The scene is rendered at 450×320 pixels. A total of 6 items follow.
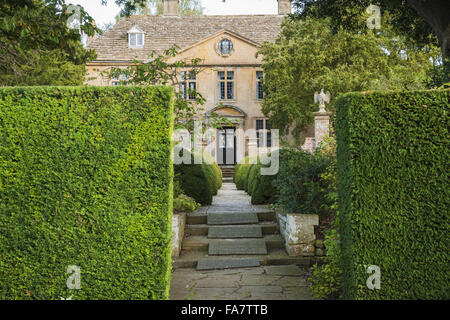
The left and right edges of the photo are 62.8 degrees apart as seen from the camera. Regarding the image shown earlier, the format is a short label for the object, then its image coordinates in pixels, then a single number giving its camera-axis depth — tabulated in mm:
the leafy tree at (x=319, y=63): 19109
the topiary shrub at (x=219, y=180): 14422
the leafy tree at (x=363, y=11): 9492
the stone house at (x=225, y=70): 26156
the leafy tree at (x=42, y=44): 7293
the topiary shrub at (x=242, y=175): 14355
